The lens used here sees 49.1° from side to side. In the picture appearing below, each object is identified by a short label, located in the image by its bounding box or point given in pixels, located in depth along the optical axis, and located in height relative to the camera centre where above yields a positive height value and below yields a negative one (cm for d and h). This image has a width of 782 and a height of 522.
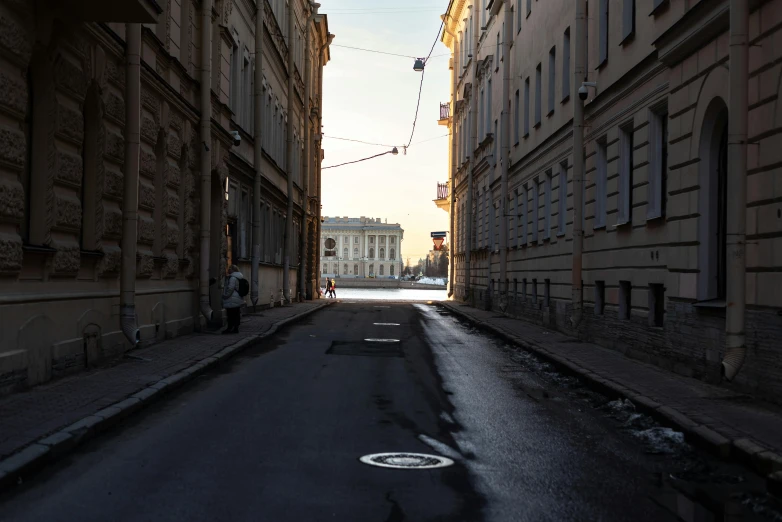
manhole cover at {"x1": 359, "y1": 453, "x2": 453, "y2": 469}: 632 -138
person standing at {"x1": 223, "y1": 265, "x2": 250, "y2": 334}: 1766 -44
